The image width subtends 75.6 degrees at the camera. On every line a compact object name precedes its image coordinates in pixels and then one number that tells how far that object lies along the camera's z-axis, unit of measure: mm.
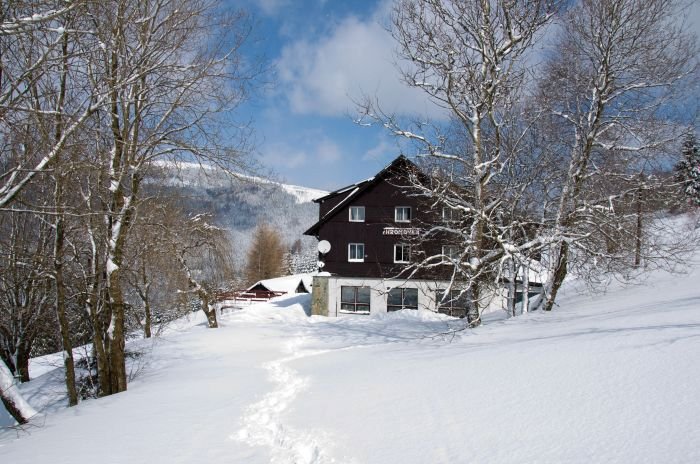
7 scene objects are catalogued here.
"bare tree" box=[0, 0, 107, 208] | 4629
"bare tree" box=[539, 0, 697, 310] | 11656
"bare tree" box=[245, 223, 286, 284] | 77500
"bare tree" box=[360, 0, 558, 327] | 11008
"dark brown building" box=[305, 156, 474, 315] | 27750
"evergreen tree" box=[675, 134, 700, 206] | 12266
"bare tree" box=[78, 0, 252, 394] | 8359
